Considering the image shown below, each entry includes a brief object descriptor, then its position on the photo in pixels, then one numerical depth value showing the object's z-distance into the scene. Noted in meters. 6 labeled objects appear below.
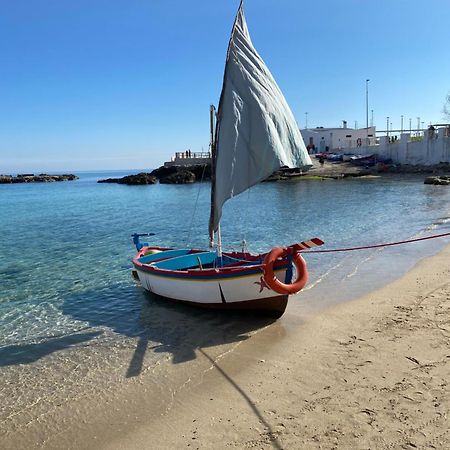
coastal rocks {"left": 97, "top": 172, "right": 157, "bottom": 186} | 89.31
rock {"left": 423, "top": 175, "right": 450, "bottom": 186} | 48.38
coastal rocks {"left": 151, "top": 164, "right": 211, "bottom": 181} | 85.45
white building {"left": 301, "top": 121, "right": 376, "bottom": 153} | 107.69
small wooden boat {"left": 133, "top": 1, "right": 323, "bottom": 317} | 9.53
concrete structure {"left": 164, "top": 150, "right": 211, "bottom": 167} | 91.41
